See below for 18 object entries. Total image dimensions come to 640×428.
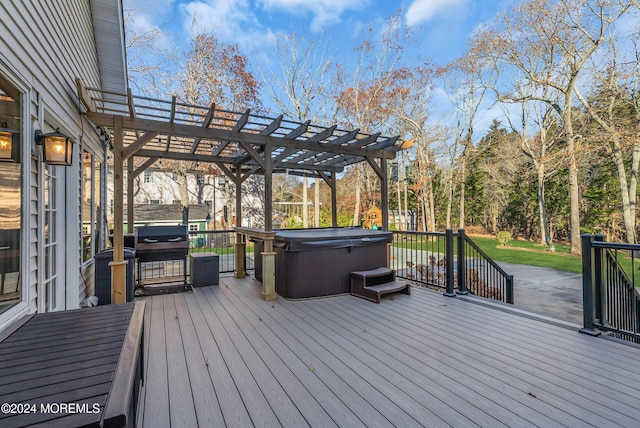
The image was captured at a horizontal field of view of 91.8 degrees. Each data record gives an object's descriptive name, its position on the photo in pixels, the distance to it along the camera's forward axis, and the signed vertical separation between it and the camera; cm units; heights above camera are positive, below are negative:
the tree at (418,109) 1506 +537
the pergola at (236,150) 391 +119
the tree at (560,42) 1082 +669
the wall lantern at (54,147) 241 +59
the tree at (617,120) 1103 +349
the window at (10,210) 192 +7
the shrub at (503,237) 1497 -106
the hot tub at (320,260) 449 -64
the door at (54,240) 294 -19
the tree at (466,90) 1492 +656
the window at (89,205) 435 +23
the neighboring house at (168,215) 1708 +28
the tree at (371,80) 1470 +663
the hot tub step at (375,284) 438 -101
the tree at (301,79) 1477 +673
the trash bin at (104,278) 409 -76
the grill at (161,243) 473 -36
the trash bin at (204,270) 533 -88
